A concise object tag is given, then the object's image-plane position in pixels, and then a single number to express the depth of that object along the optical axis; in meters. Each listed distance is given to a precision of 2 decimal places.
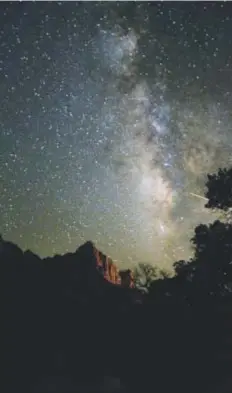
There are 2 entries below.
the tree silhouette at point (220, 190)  27.02
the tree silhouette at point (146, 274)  47.61
